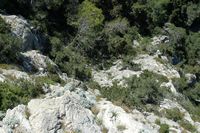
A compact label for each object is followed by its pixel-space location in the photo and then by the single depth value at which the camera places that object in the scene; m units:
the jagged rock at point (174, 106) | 29.34
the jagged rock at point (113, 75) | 31.90
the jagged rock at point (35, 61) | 28.16
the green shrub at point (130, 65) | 34.08
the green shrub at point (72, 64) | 31.17
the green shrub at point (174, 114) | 28.20
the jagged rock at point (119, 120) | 20.17
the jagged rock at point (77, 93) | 21.55
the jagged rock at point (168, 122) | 25.60
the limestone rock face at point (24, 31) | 30.24
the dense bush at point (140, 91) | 27.72
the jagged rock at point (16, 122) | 18.97
